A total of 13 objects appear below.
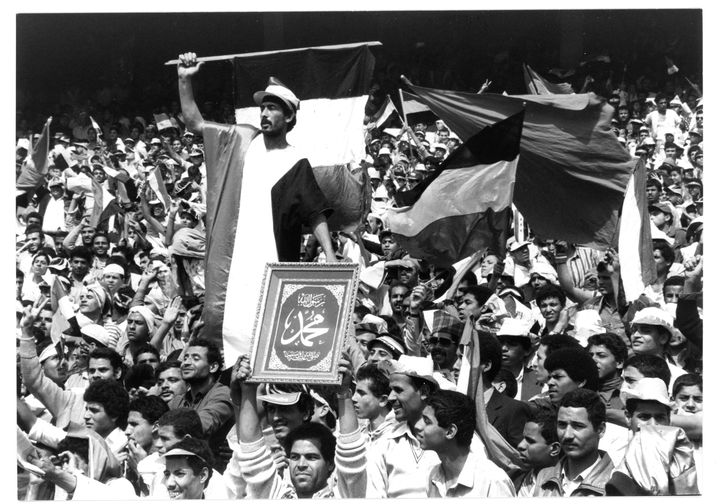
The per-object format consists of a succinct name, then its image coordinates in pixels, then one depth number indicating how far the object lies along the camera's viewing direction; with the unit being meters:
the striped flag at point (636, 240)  10.13
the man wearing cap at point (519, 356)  9.20
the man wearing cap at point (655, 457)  7.55
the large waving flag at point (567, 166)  10.49
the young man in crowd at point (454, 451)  7.54
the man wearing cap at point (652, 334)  9.19
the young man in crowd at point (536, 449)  7.76
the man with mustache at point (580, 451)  7.50
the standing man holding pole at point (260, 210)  8.64
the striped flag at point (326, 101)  9.88
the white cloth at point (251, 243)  8.61
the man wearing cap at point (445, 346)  9.30
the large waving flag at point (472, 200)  10.08
